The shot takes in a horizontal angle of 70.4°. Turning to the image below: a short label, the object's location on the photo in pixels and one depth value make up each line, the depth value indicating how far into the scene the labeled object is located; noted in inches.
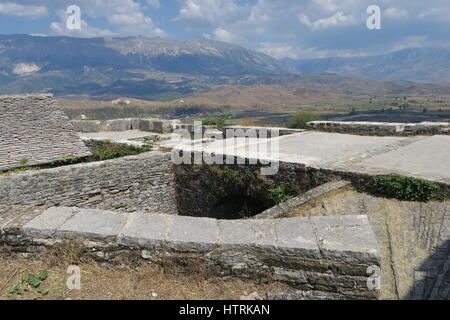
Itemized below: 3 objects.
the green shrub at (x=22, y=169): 357.3
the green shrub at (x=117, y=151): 448.3
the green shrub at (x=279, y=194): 289.1
